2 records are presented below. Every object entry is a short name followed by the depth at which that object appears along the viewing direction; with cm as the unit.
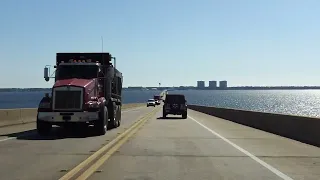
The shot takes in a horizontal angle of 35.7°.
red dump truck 2075
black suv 4219
